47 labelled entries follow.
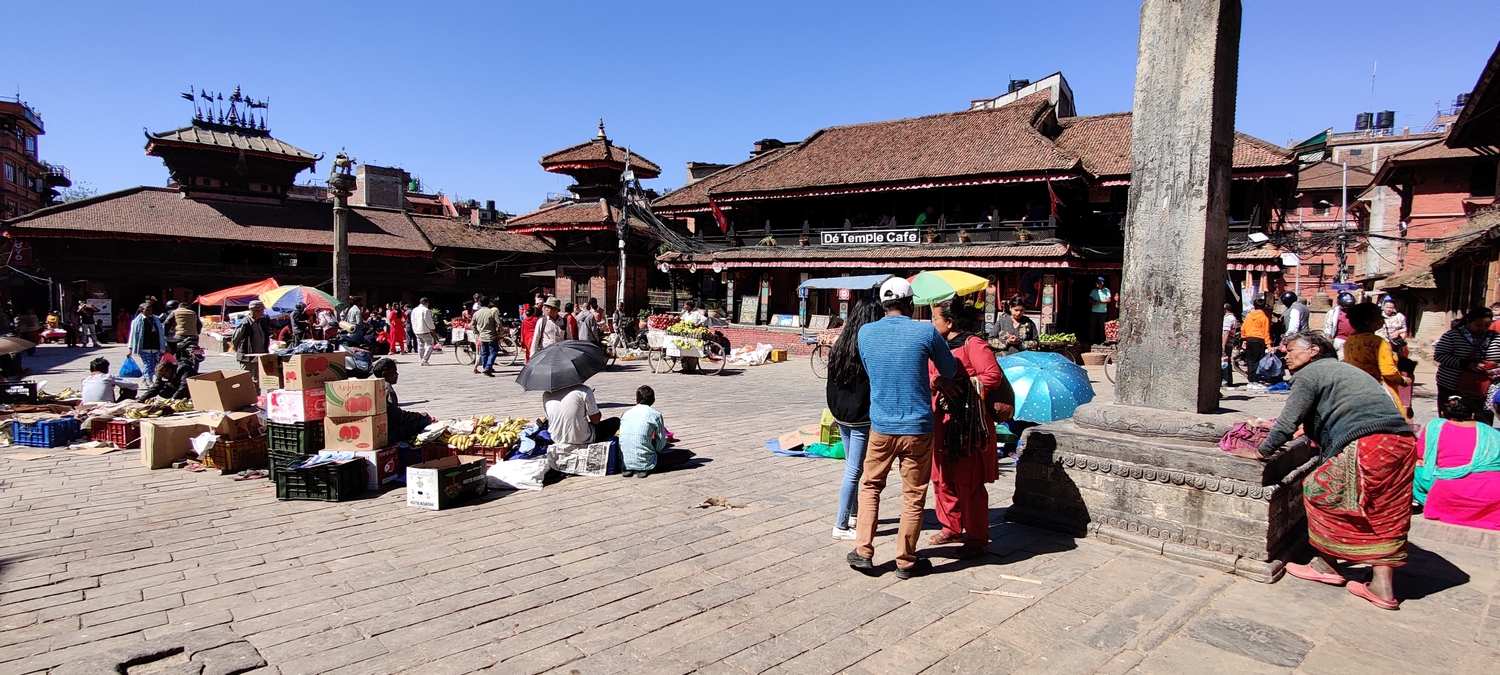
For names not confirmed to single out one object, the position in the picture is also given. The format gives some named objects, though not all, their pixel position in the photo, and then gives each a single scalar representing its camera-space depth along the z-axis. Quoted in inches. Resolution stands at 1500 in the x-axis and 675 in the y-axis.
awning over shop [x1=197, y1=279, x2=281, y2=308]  712.4
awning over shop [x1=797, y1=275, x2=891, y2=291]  744.3
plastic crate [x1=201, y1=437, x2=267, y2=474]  264.4
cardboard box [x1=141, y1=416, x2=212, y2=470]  269.4
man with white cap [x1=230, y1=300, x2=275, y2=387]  476.4
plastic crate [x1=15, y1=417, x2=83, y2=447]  305.4
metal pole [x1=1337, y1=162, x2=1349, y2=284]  1162.7
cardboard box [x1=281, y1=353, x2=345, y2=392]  248.5
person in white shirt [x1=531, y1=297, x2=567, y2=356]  506.6
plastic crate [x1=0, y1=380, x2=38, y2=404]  373.4
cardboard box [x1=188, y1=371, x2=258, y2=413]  295.9
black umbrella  254.7
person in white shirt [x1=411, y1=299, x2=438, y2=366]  671.8
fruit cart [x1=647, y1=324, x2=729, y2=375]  621.6
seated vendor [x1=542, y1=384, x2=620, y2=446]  254.7
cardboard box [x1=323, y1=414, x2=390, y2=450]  239.0
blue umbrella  254.1
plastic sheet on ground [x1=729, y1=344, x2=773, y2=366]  744.3
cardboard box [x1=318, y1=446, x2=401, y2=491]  237.3
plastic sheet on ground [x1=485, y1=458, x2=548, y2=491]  242.5
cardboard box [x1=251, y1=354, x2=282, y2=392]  314.8
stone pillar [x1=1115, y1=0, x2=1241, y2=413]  177.8
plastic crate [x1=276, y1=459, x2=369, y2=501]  227.0
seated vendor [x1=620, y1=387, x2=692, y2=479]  259.0
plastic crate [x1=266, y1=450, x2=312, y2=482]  238.5
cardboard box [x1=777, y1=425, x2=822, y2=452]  297.6
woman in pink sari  203.3
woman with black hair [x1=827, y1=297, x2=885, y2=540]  177.0
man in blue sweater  158.6
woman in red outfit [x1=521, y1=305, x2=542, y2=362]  596.1
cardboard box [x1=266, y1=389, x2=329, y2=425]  247.6
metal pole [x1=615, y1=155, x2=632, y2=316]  911.6
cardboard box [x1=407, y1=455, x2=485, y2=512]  217.3
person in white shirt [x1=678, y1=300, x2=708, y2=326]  750.1
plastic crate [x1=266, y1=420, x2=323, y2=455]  245.4
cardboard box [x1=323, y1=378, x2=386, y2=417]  235.1
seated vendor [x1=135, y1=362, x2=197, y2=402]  363.6
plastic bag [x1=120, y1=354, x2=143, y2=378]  456.4
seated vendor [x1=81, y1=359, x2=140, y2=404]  362.3
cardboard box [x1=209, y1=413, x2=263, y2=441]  270.7
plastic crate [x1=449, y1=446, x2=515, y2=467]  263.0
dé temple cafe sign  922.2
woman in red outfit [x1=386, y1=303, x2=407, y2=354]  837.2
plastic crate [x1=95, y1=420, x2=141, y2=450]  302.5
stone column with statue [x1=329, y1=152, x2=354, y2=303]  530.3
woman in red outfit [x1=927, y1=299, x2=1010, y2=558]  172.6
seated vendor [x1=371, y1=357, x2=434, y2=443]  269.9
